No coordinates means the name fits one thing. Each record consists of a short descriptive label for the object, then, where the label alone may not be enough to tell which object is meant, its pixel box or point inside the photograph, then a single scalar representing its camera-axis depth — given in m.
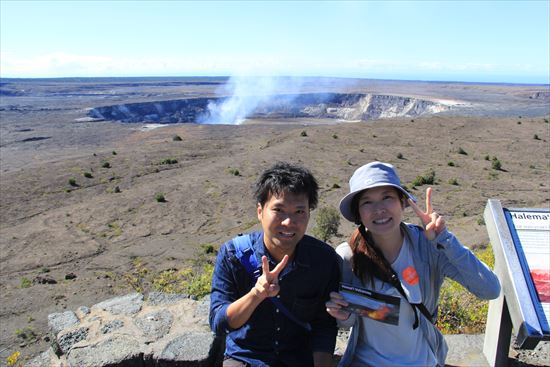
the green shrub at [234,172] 24.22
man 2.64
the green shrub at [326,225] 14.04
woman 2.51
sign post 2.62
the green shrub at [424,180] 20.50
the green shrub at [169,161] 28.34
